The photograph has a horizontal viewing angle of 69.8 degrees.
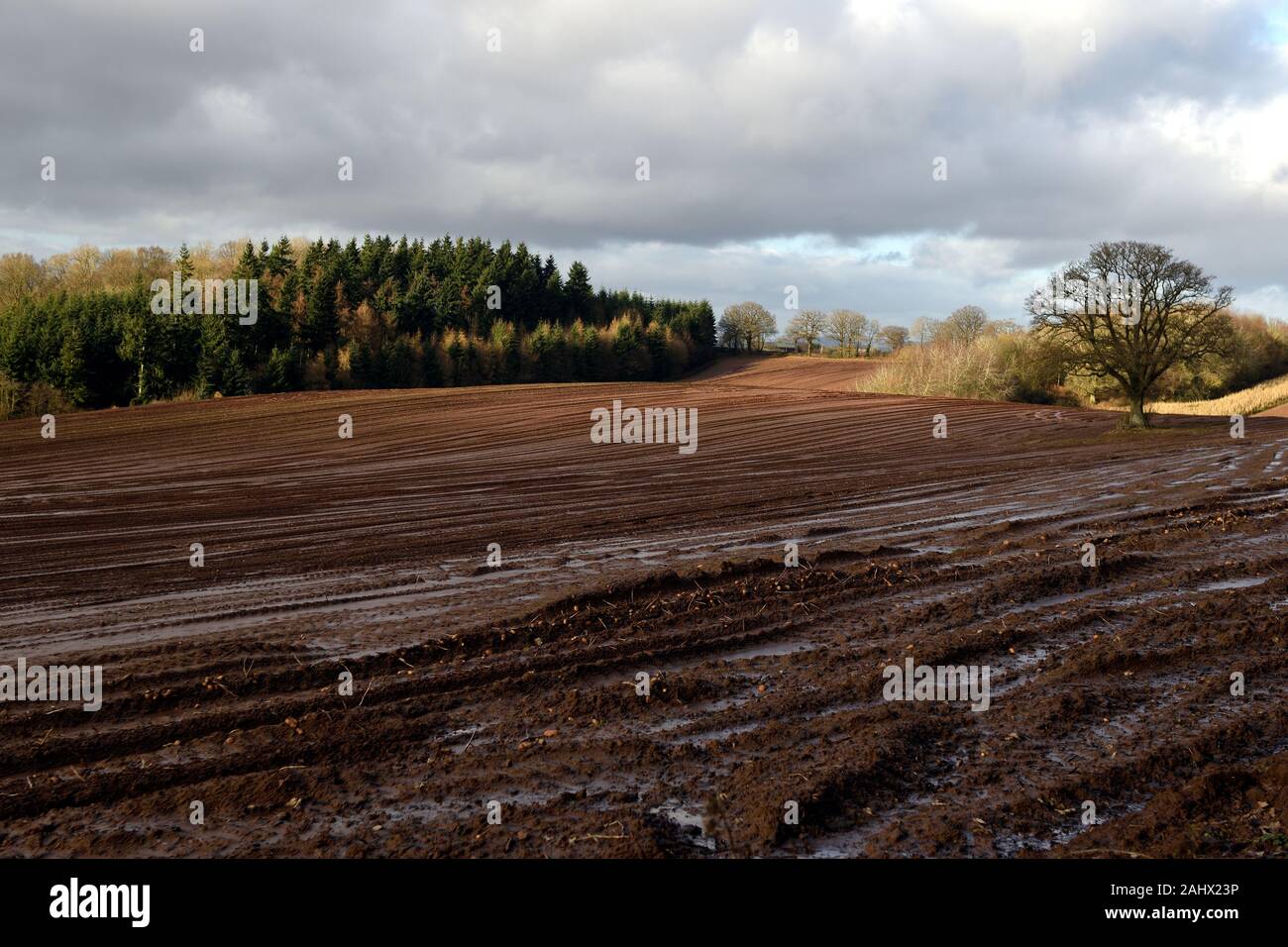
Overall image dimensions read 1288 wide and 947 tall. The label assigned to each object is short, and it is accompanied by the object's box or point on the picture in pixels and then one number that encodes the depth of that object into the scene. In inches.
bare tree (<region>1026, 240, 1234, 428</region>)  1381.6
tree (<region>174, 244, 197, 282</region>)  2573.8
